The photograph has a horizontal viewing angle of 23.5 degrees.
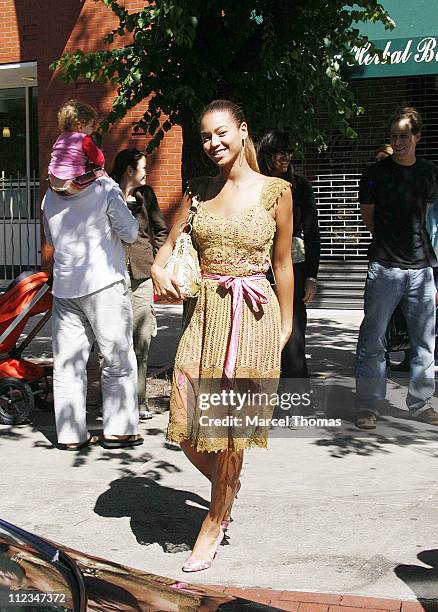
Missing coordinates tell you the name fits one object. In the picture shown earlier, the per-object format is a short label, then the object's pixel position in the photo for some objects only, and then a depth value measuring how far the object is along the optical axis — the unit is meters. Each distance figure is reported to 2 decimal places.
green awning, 13.13
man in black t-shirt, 7.00
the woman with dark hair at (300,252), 6.97
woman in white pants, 6.48
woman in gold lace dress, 4.59
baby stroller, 7.41
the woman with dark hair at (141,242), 7.24
